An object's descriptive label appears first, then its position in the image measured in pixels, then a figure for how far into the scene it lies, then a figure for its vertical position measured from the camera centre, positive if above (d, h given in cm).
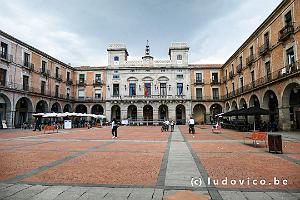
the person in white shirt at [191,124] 1711 -87
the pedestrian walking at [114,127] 1433 -86
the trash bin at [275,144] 773 -115
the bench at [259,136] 925 -102
